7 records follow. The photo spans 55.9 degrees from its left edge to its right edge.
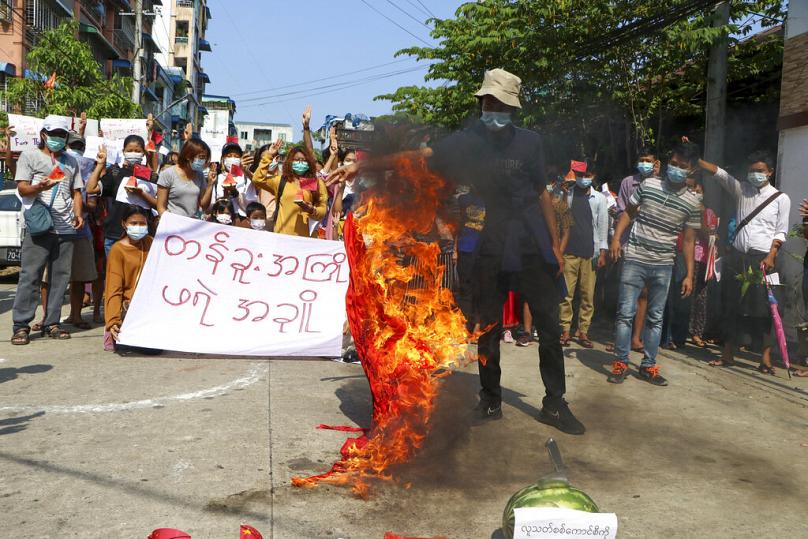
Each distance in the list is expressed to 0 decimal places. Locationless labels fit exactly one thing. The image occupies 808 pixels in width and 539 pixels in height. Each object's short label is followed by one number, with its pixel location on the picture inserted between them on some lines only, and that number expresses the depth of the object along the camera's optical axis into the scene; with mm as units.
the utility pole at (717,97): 11453
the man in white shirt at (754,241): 7328
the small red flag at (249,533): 2906
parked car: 13367
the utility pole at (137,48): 27005
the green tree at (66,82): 22797
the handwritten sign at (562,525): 2742
